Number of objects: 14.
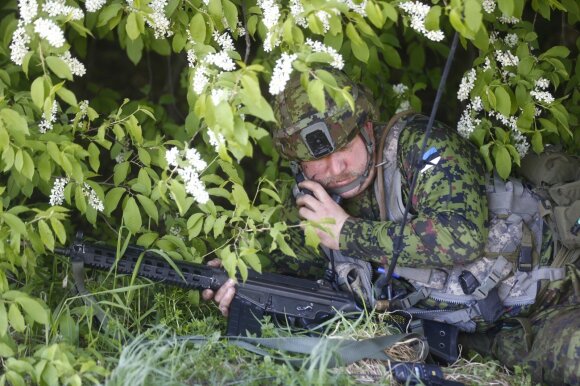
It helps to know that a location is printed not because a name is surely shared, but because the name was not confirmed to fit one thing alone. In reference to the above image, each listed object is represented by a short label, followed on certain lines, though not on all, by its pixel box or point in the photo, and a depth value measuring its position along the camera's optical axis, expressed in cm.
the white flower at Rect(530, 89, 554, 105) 884
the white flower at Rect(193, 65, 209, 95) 719
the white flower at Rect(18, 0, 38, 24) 739
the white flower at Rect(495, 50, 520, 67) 898
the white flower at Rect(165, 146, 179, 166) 733
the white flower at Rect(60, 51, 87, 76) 779
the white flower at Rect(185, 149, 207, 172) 731
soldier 826
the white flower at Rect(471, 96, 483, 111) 904
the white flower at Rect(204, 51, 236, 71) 727
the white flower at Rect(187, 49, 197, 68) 817
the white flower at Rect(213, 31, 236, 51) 804
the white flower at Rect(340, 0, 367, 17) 760
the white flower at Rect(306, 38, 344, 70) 724
